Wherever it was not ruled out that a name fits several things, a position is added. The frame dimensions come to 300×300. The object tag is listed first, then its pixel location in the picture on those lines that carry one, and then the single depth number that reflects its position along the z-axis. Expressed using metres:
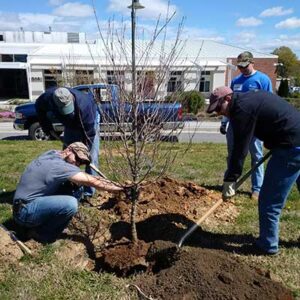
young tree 2.67
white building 22.89
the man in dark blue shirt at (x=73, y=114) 3.48
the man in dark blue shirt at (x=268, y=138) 2.66
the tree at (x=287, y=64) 48.31
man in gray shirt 2.87
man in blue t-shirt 3.90
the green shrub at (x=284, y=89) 23.96
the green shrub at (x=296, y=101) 19.07
